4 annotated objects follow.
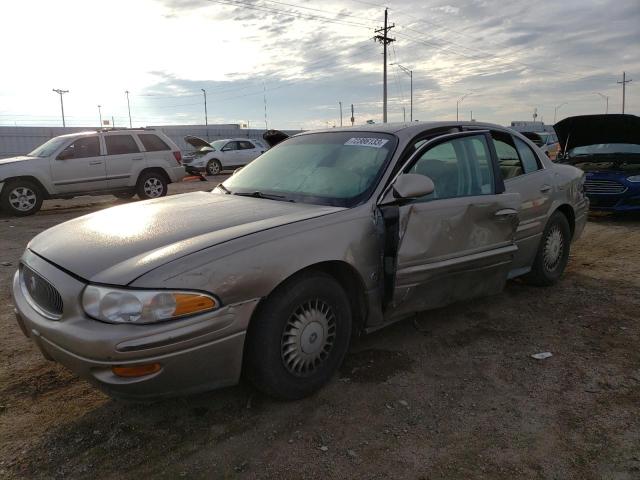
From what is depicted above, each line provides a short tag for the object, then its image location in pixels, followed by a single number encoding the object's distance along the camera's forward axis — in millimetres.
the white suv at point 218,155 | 20656
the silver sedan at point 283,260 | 2332
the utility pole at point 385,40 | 42906
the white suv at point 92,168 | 10422
